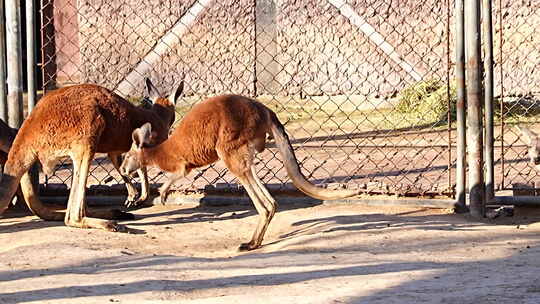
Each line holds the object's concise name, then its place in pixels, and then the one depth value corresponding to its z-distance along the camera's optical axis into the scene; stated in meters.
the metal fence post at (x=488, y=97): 11.78
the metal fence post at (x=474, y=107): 11.67
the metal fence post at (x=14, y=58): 12.44
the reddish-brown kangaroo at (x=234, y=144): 10.85
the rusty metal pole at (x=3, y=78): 12.54
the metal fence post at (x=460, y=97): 11.79
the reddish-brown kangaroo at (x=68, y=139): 11.36
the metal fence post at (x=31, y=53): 12.50
